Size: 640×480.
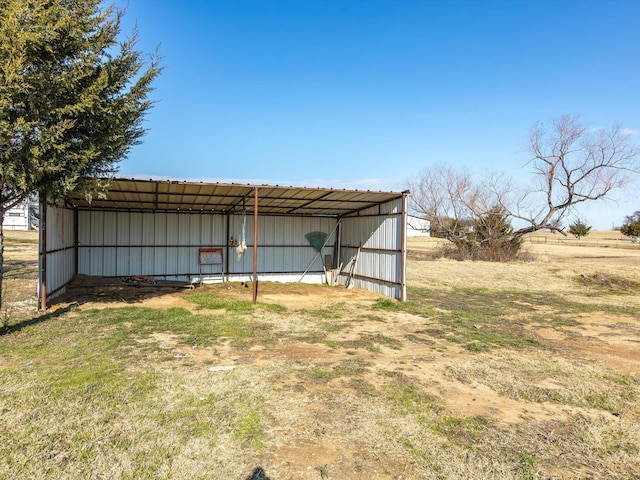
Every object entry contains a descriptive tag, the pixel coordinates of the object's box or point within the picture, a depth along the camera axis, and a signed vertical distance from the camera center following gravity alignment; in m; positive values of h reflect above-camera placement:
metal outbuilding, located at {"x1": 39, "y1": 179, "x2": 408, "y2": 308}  11.24 +0.29
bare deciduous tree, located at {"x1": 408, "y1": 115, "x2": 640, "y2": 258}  23.77 +2.54
